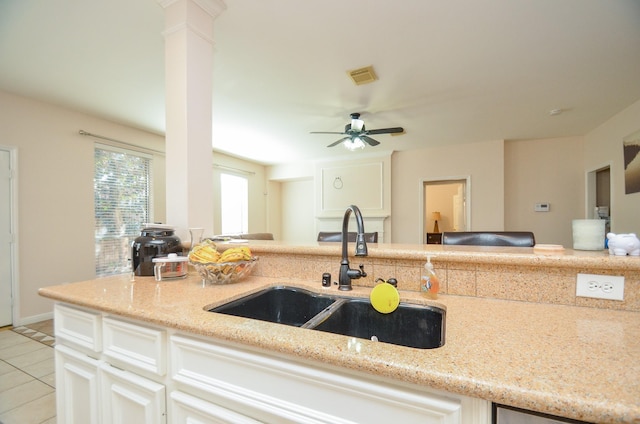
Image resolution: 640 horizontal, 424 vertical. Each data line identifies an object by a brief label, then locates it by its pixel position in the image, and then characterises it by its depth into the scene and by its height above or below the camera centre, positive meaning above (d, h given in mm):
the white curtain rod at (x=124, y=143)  3395 +920
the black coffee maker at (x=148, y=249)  1366 -200
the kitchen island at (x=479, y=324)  458 -304
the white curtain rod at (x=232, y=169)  5263 +824
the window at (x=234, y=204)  5543 +103
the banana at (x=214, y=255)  1176 -204
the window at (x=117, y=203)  3562 +90
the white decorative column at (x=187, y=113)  1628 +587
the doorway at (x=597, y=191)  4094 +228
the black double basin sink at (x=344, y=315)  900 -396
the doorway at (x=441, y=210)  6734 -75
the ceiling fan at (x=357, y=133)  3264 +912
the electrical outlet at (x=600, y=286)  818 -245
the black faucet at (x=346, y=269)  1053 -243
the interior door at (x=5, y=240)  2809 -303
